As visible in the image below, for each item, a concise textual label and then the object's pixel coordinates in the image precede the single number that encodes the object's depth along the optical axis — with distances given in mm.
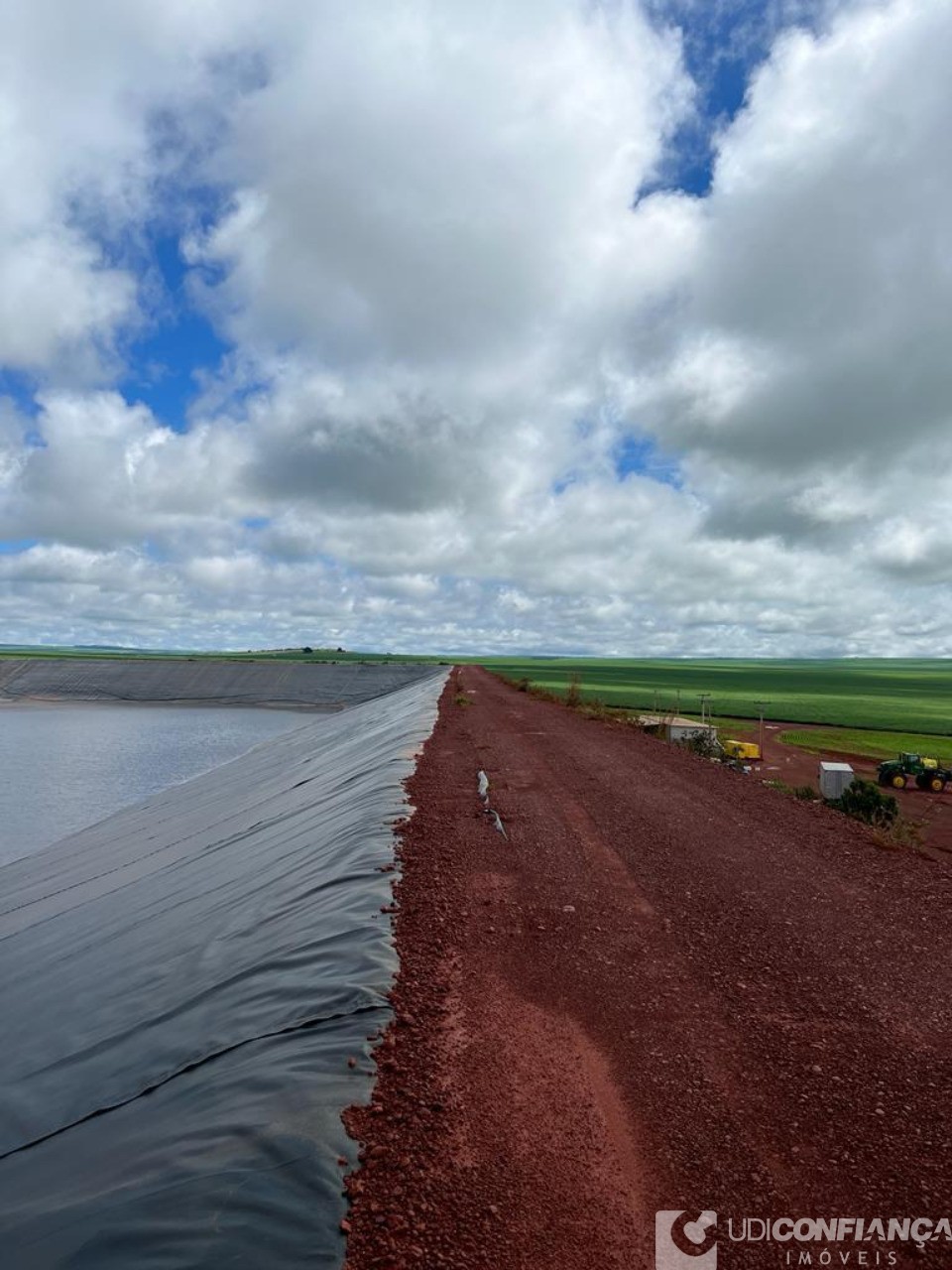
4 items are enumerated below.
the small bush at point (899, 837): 10344
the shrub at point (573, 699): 36806
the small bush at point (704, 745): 29386
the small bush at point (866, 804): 18734
